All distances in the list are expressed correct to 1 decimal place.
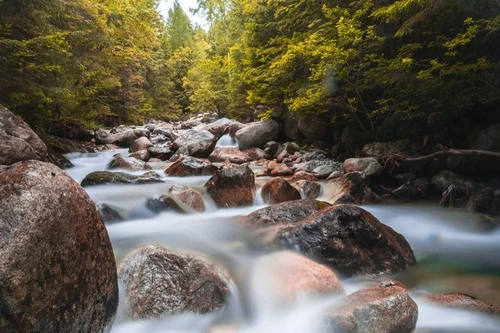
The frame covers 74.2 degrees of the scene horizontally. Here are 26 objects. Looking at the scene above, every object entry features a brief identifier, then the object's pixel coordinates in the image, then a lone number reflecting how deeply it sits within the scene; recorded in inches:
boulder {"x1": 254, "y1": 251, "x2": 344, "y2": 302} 139.1
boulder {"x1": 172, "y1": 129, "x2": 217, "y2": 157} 536.4
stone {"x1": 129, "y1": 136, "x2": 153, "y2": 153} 586.4
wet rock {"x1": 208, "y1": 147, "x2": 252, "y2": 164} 506.0
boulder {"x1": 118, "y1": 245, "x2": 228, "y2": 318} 124.7
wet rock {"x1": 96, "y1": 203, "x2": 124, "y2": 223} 214.2
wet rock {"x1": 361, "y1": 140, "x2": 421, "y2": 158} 361.7
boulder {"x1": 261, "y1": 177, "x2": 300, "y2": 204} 277.1
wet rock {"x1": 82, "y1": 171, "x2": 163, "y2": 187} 301.3
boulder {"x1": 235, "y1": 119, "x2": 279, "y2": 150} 552.4
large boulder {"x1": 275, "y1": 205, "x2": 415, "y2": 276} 166.6
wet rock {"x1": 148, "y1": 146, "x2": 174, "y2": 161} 541.9
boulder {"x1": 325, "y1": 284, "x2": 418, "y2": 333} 110.0
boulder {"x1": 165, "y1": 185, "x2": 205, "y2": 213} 251.8
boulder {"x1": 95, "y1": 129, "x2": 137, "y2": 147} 653.9
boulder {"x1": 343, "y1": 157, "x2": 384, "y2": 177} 339.9
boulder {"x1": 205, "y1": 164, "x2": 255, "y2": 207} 277.1
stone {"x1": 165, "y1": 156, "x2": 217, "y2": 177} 375.2
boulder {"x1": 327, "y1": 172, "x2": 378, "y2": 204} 297.3
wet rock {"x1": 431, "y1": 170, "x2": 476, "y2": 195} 307.6
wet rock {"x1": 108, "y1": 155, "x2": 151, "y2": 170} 416.5
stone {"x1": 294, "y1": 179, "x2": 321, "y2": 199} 303.7
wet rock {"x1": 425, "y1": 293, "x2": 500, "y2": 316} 131.4
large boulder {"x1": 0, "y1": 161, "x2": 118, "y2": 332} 91.3
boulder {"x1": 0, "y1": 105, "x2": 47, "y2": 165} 224.5
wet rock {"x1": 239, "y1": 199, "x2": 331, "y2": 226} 204.1
